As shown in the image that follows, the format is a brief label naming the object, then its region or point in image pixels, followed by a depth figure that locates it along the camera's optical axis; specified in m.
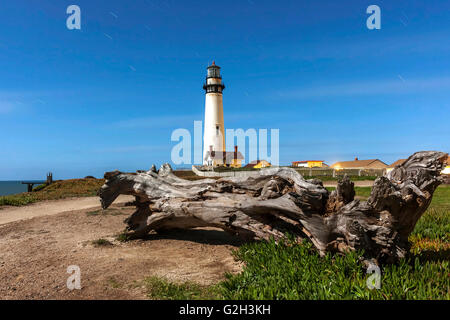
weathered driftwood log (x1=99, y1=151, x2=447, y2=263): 4.68
